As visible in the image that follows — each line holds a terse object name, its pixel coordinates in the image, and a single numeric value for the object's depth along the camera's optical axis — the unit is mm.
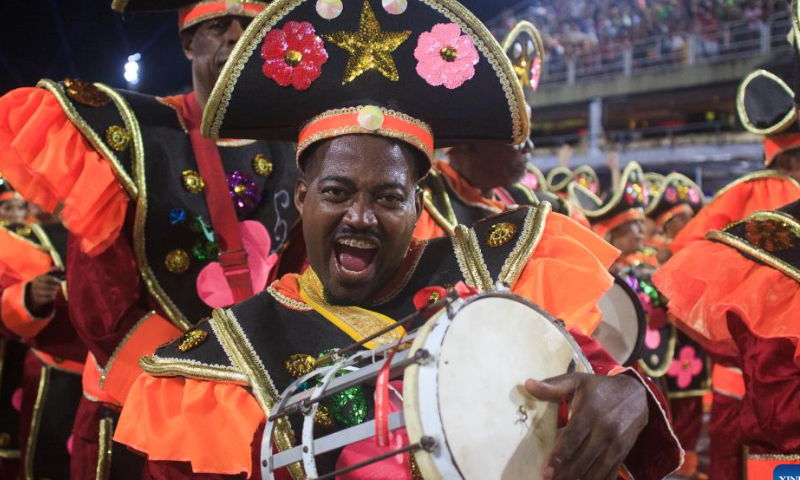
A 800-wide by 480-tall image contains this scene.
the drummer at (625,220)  6926
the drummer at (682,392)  6062
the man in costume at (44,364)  4262
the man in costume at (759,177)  4395
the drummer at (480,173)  4012
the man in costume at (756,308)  2844
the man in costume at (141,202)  2889
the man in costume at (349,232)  1905
